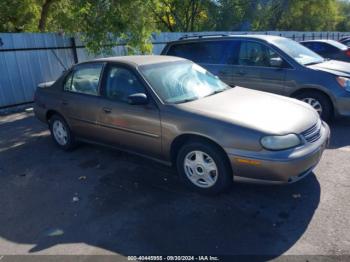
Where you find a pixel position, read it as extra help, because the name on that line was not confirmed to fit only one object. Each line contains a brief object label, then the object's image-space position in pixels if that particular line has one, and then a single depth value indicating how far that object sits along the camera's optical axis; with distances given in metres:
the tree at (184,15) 25.34
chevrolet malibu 3.38
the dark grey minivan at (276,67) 5.91
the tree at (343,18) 50.06
